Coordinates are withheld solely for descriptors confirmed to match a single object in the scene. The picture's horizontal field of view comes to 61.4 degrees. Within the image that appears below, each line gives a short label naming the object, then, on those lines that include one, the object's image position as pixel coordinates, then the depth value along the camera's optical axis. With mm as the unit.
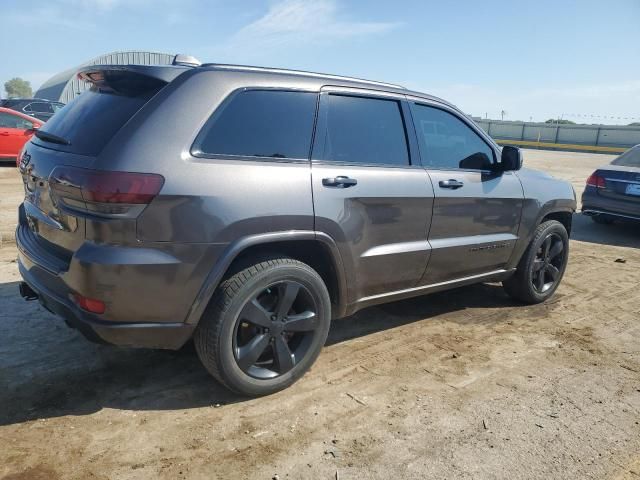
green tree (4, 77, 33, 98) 114606
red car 12750
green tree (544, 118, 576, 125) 47328
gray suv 2691
